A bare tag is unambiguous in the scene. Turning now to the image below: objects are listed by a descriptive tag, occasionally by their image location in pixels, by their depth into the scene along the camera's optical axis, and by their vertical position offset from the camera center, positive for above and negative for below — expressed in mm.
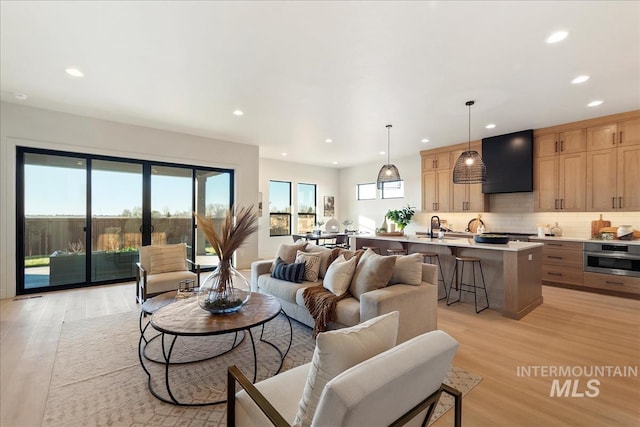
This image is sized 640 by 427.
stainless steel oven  4414 -728
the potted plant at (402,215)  7098 -41
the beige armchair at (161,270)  3826 -806
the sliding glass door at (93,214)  4703 +20
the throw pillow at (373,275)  2854 -612
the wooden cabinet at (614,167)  4594 +749
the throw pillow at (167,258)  4215 -650
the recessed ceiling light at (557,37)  2609 +1622
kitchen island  3643 -760
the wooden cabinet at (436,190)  7020 +581
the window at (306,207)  9234 +230
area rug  1891 -1308
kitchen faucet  7180 -231
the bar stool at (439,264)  4387 -822
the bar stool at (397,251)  4672 -624
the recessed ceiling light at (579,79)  3430 +1611
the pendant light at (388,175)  4914 +660
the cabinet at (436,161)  6988 +1320
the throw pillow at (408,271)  2965 -595
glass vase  2332 -640
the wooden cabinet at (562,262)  4891 -871
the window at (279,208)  8578 +187
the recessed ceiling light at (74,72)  3332 +1690
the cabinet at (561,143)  5109 +1287
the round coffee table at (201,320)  2031 -810
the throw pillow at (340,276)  3037 -671
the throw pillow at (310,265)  3609 -646
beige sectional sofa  2580 -890
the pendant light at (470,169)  4059 +630
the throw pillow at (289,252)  4011 -533
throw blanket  2830 -922
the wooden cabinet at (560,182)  5133 +563
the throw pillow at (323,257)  3678 -560
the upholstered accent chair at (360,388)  885 -606
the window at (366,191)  9281 +740
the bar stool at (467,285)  3916 -1053
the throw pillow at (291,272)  3531 -723
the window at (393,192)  8406 +638
